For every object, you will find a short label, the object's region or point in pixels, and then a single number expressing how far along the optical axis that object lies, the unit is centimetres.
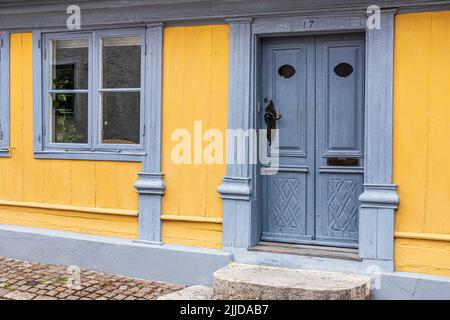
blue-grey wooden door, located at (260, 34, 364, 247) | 555
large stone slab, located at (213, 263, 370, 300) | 489
